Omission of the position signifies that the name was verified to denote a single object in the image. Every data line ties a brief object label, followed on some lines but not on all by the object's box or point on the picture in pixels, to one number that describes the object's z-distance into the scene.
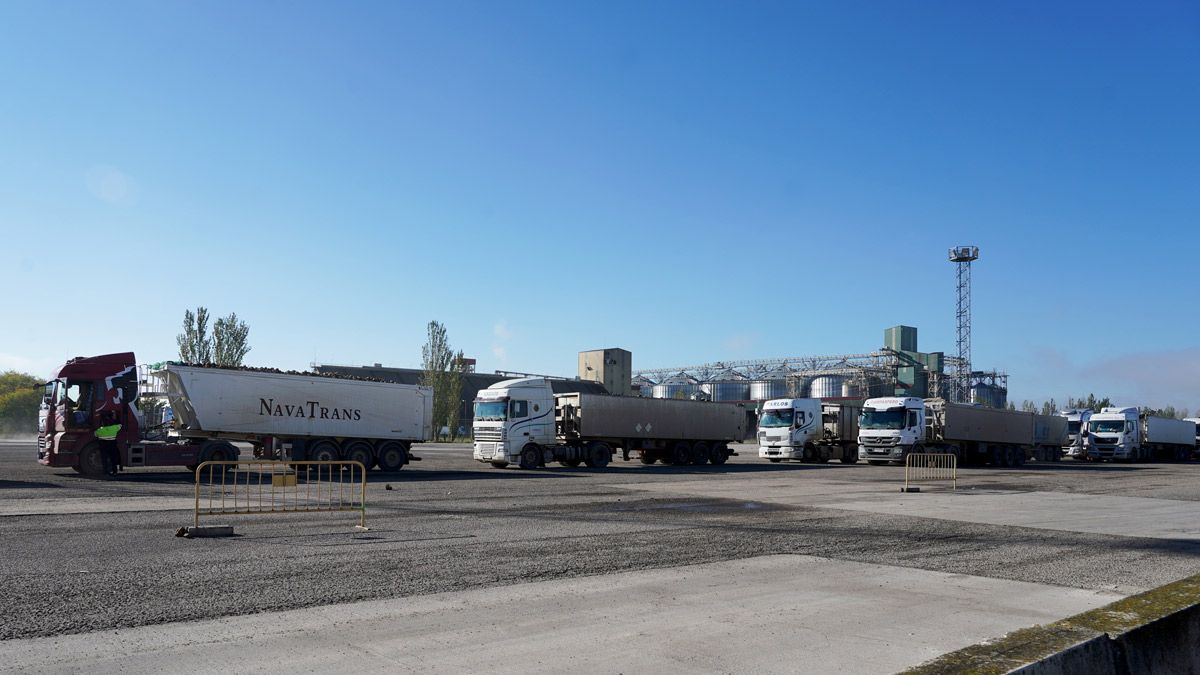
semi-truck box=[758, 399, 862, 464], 41.12
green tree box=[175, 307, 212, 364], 64.62
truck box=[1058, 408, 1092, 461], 56.78
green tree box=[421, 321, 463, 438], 76.06
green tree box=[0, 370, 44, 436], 69.75
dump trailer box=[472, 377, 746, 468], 31.23
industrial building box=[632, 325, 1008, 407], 90.94
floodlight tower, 90.44
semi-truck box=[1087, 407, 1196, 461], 53.16
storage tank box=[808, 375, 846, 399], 98.94
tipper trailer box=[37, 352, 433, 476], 23.98
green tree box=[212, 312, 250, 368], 64.82
